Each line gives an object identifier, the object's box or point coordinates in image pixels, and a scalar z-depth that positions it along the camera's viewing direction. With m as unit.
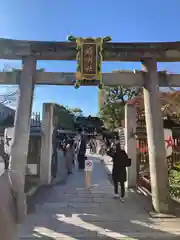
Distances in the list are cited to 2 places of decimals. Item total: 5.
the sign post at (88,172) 6.25
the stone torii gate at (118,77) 4.53
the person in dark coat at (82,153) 9.43
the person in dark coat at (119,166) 5.22
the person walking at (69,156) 8.66
